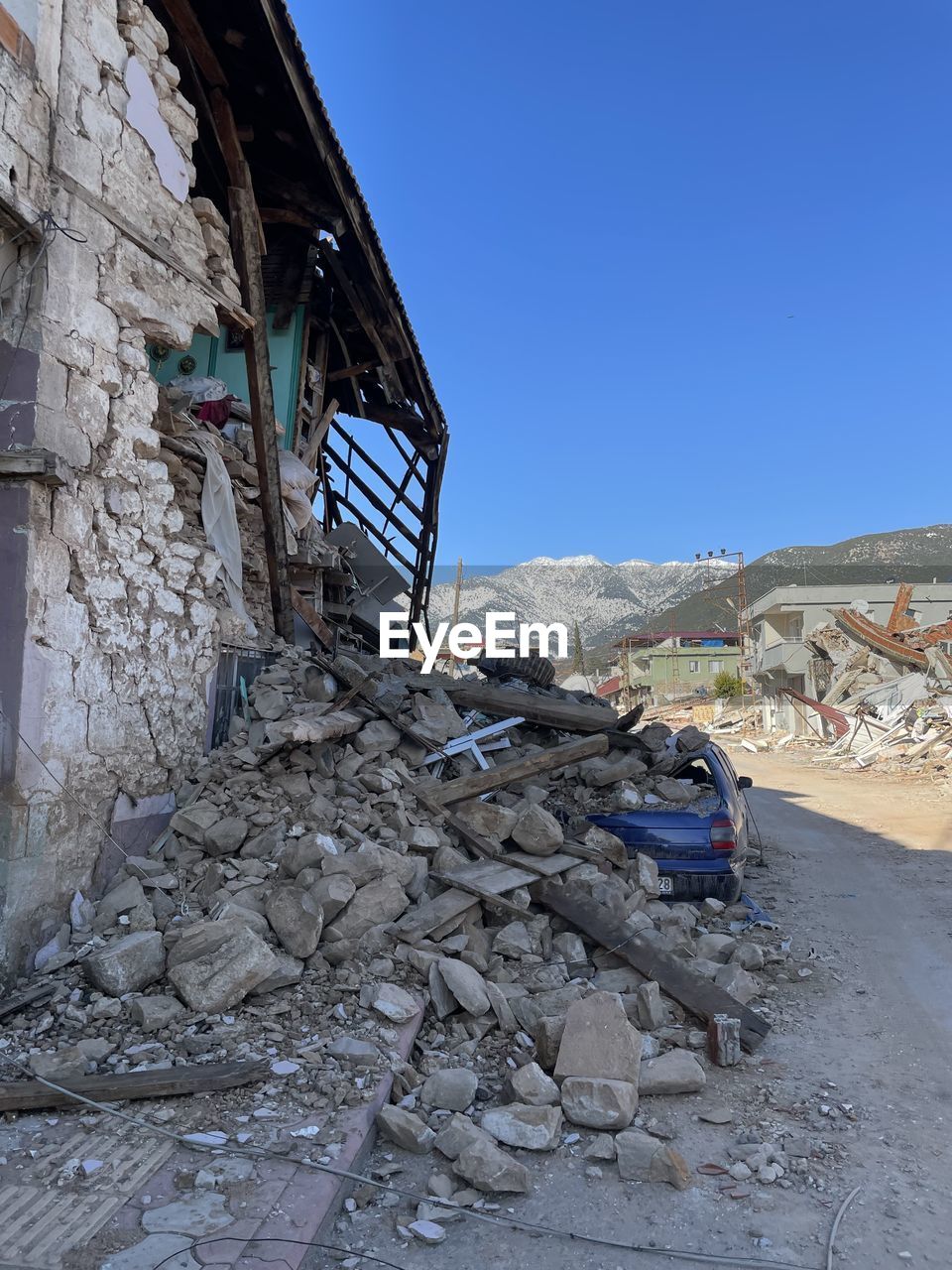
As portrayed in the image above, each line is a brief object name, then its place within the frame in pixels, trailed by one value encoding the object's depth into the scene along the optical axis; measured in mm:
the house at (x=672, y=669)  65375
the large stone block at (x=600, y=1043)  3695
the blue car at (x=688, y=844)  6520
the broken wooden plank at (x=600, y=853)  5934
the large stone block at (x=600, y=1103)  3512
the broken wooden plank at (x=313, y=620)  8031
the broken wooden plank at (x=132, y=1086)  3259
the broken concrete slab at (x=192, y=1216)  2590
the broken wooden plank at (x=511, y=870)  5273
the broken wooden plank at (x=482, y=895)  5098
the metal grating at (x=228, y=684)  6051
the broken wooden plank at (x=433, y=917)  4590
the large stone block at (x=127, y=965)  3936
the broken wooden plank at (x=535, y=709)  7539
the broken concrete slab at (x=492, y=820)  5926
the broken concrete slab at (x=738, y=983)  5094
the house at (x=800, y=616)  45469
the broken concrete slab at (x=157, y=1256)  2418
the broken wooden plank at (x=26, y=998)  3828
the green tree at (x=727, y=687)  57078
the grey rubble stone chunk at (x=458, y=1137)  3230
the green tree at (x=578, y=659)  78188
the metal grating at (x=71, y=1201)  2488
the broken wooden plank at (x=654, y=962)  4578
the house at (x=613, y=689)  67400
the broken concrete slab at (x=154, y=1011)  3727
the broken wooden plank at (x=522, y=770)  6144
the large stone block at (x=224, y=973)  3848
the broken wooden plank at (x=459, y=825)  5763
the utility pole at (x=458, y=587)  30438
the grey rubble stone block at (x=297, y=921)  4254
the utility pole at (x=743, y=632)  59438
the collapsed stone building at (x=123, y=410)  4406
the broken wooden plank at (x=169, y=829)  5109
